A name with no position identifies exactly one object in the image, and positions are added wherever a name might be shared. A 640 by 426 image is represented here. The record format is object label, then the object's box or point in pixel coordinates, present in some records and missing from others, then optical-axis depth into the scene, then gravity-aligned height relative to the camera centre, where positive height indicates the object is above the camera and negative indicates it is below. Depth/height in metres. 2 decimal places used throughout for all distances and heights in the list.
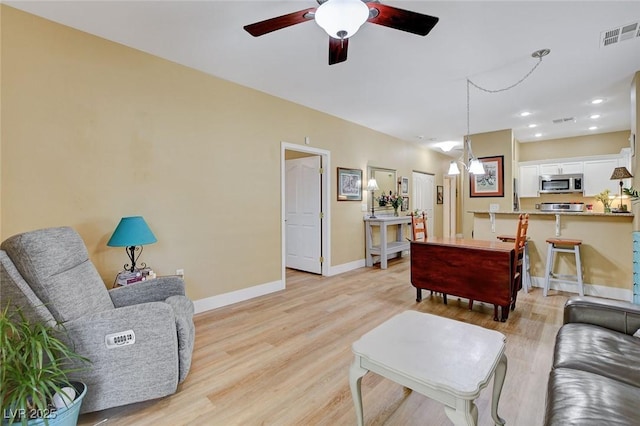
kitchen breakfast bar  3.61 -0.49
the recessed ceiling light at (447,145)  5.77 +1.32
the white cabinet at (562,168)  5.89 +0.89
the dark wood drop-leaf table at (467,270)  2.92 -0.64
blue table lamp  2.37 -0.19
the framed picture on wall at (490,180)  5.60 +0.62
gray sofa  1.04 -0.71
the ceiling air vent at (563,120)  4.89 +1.56
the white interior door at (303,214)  4.90 -0.05
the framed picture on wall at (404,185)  6.61 +0.59
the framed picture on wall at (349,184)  5.06 +0.48
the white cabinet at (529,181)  6.33 +0.66
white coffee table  1.17 -0.70
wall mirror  5.79 +0.68
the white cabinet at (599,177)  5.56 +0.66
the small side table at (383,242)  5.32 -0.62
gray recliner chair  1.58 -0.65
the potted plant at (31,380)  1.25 -0.75
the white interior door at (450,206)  8.79 +0.15
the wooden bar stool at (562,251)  3.66 -0.59
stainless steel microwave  5.81 +0.56
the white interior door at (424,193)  7.19 +0.45
